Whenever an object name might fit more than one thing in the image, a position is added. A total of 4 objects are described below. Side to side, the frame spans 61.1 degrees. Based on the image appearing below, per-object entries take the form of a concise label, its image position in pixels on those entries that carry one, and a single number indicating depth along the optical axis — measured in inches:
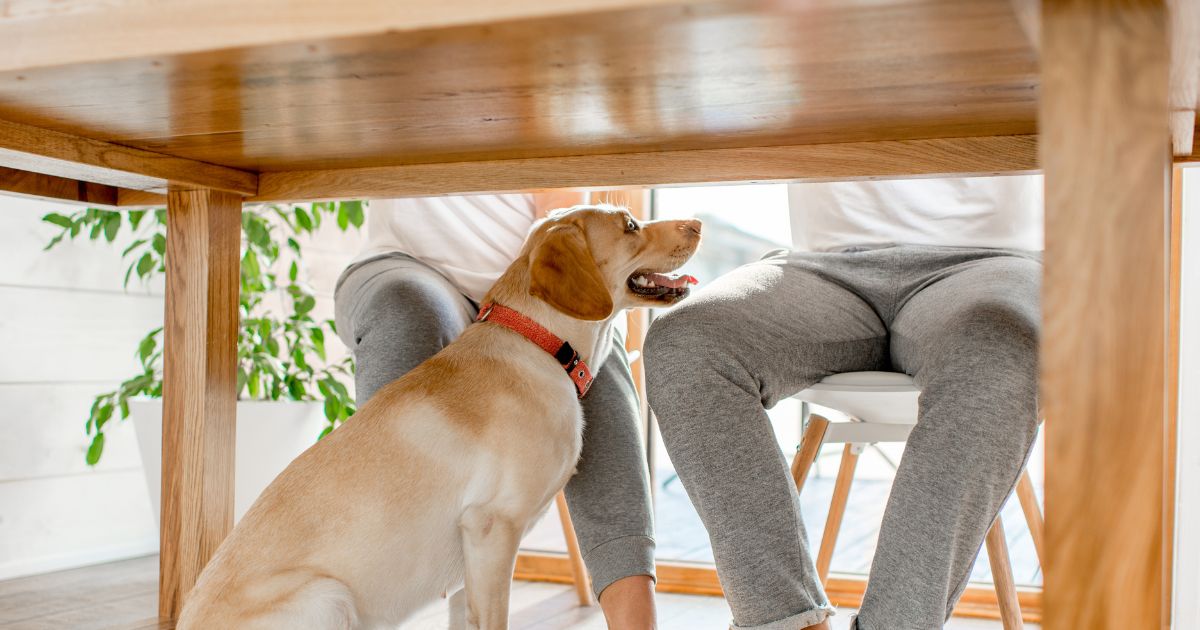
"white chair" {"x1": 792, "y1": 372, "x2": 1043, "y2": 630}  63.7
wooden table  27.3
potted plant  102.7
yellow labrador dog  50.6
